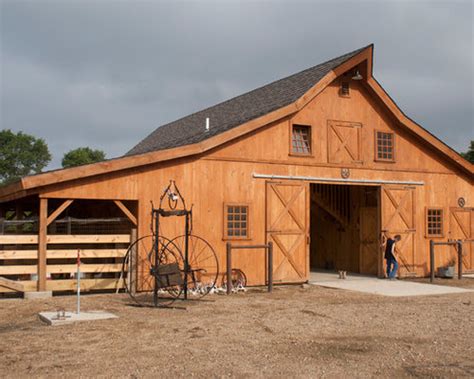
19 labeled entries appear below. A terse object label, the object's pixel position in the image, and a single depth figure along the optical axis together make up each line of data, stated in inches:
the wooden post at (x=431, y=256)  697.0
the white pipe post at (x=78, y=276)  429.6
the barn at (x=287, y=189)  563.2
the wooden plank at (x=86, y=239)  544.1
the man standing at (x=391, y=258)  709.3
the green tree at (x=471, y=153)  1840.6
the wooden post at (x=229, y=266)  584.8
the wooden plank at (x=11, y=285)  529.2
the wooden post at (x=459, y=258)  729.6
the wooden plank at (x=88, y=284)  550.3
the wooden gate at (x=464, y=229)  783.1
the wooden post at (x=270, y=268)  608.7
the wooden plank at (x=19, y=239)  528.1
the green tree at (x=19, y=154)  2650.1
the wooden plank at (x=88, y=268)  544.7
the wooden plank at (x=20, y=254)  524.1
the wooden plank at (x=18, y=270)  525.0
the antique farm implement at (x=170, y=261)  556.1
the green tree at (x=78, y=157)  2233.0
